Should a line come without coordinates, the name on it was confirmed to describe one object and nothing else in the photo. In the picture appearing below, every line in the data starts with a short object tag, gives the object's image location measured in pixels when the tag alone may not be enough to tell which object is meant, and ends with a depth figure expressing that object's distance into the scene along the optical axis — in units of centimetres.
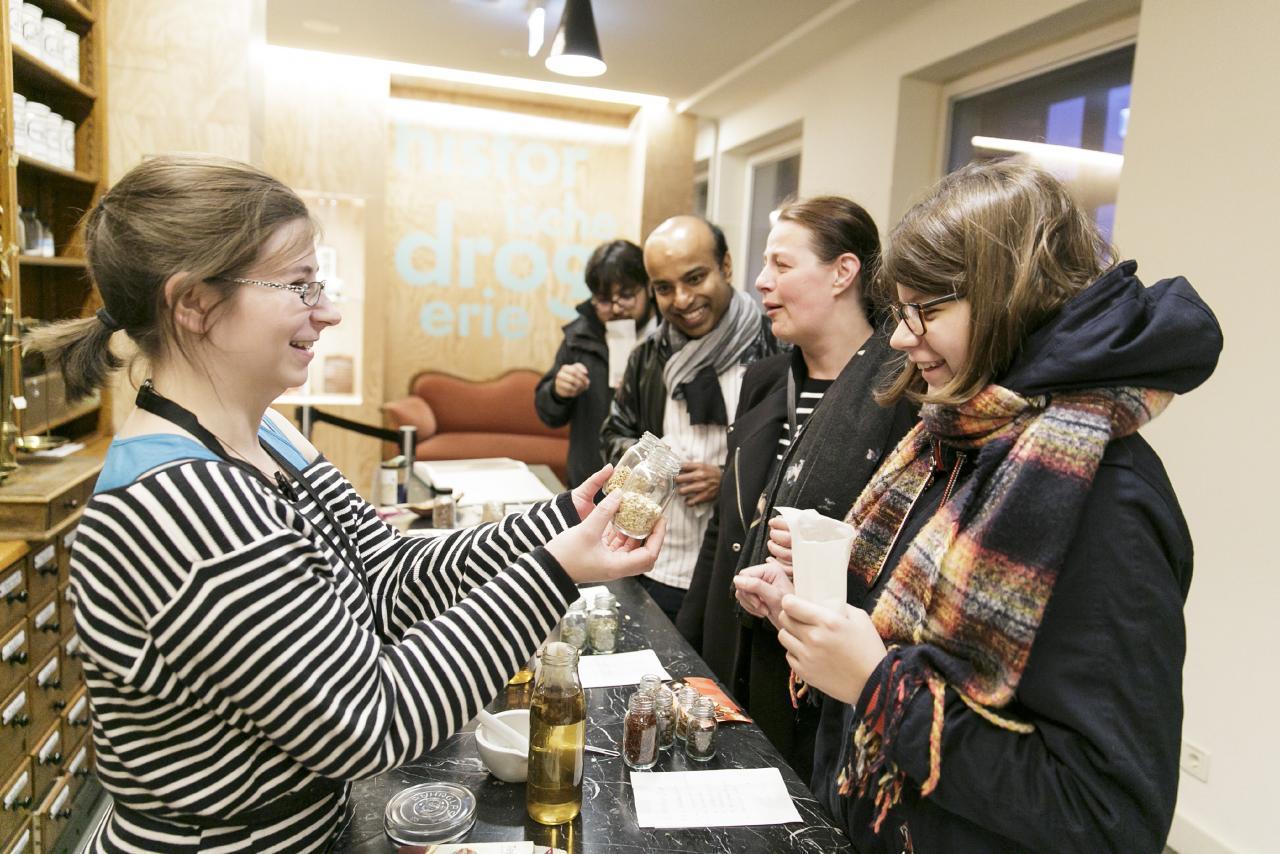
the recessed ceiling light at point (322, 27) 464
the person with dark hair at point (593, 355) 341
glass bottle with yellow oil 114
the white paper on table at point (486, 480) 274
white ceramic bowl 123
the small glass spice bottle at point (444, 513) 247
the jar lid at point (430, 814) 110
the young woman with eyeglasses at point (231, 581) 84
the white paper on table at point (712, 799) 117
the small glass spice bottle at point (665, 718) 134
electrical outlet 243
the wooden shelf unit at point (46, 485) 221
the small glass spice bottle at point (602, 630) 170
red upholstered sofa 600
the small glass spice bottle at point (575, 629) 169
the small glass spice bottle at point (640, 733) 128
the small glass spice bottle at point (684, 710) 135
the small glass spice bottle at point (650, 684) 131
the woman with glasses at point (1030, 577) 92
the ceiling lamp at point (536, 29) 346
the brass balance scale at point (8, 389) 238
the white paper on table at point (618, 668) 158
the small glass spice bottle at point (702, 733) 132
